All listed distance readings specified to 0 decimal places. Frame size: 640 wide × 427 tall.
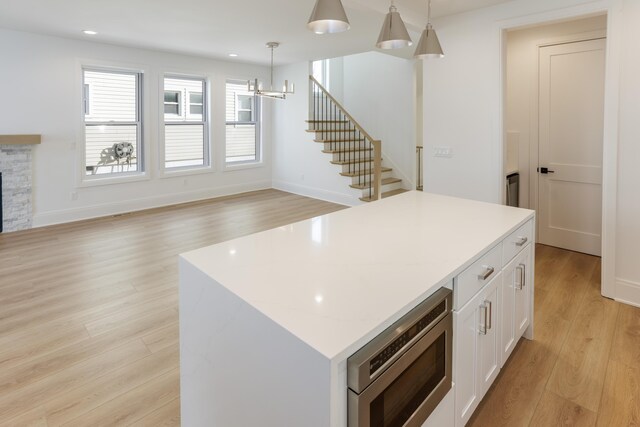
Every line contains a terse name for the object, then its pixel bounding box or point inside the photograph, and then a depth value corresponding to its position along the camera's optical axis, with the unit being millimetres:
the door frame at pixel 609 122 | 3086
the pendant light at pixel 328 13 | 1792
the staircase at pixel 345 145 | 7133
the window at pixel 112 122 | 6035
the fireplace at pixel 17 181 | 5145
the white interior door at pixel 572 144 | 4102
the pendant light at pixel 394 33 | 2189
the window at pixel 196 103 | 7260
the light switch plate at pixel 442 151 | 4359
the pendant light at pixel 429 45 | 2420
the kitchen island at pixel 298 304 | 1014
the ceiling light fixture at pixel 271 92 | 5108
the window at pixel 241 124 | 7828
